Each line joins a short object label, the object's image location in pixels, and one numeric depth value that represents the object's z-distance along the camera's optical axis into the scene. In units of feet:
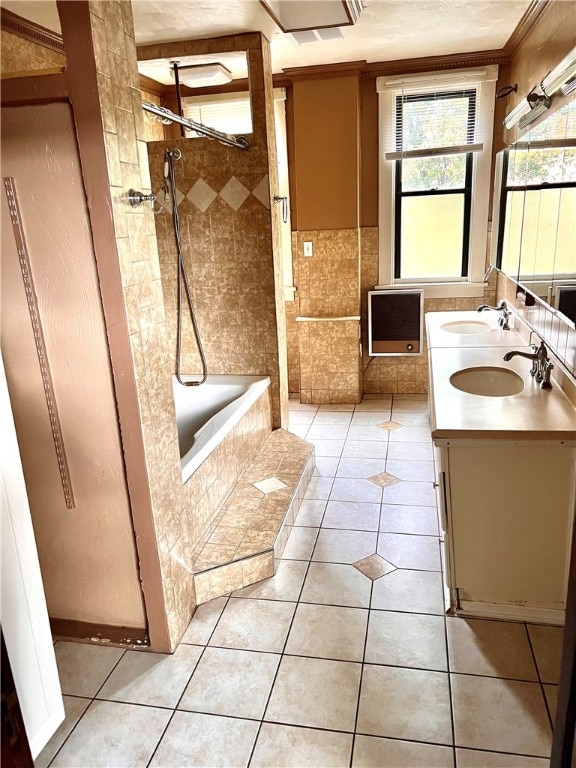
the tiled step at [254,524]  7.82
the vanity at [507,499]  6.48
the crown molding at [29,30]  8.21
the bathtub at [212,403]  10.25
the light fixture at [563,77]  6.69
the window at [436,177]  13.64
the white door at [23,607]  4.99
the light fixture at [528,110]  8.20
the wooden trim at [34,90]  5.23
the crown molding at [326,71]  13.44
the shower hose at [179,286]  9.92
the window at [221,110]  13.80
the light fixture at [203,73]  11.18
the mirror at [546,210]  6.99
